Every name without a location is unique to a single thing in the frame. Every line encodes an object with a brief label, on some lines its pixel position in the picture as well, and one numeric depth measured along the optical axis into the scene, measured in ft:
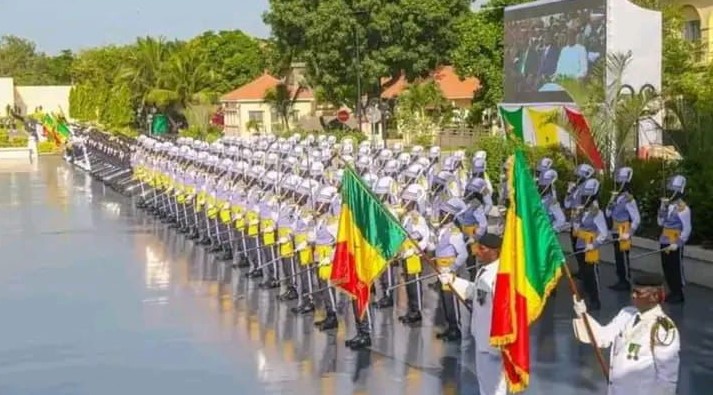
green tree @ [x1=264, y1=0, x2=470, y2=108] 127.75
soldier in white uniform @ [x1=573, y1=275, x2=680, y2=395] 21.31
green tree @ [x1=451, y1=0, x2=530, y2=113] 113.09
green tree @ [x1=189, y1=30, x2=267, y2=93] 202.18
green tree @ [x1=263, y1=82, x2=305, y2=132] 164.86
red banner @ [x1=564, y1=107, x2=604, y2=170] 55.98
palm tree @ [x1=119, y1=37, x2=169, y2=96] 186.50
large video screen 76.64
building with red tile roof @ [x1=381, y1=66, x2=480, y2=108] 153.69
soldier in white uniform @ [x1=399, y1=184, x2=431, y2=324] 38.91
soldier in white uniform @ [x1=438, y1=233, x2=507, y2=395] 25.99
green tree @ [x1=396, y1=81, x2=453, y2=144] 125.18
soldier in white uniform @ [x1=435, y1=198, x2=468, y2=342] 35.91
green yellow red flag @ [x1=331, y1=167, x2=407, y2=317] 32.68
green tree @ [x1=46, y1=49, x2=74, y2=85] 299.99
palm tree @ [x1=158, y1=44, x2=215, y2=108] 183.32
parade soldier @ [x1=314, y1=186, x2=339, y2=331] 39.40
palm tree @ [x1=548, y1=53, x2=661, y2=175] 57.36
